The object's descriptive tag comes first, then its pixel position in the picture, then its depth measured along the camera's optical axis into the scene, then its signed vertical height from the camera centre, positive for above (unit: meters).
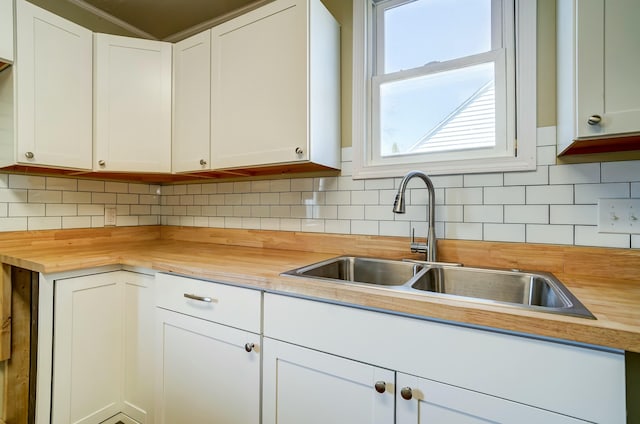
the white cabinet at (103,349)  1.26 -0.64
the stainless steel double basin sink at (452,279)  0.93 -0.26
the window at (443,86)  1.21 +0.59
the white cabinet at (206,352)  1.03 -0.55
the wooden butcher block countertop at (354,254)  0.65 -0.23
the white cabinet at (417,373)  0.61 -0.41
